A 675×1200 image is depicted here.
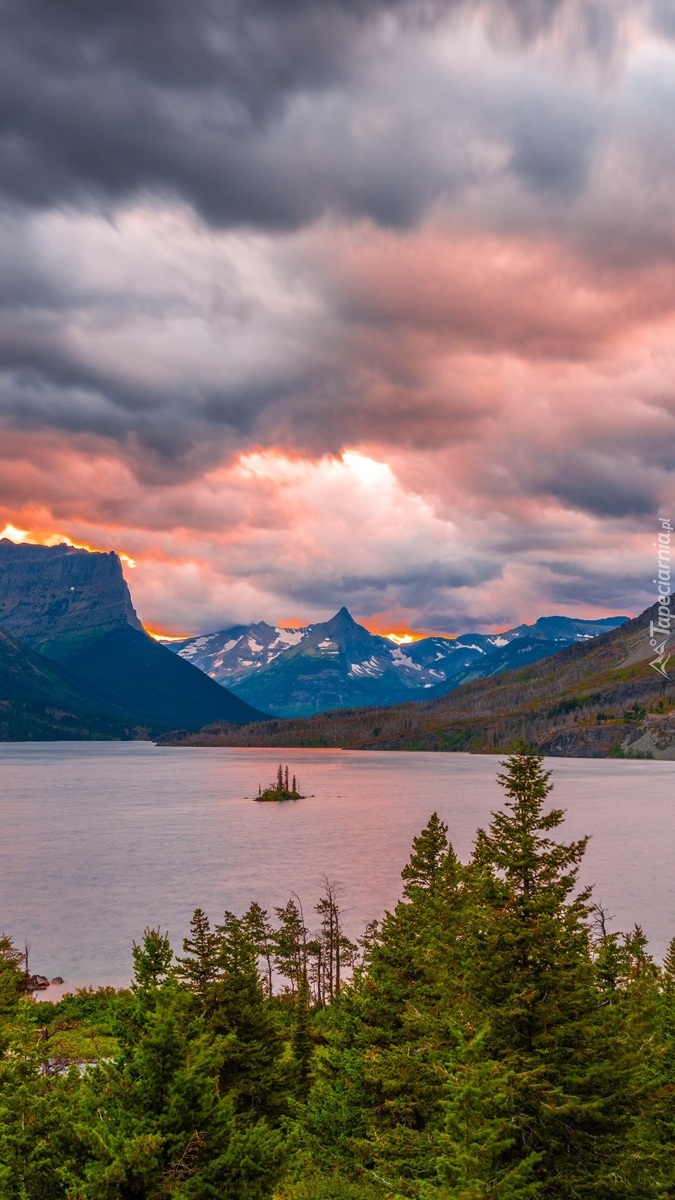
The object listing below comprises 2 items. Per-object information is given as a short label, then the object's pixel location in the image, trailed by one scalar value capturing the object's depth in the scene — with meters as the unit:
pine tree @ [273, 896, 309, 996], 73.88
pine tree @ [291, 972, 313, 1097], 41.06
